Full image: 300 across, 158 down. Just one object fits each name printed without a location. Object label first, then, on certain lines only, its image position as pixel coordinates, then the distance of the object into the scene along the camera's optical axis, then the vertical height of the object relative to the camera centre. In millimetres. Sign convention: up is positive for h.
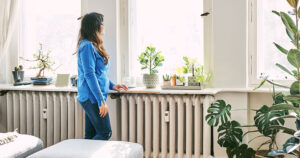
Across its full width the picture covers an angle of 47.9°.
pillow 2299 -389
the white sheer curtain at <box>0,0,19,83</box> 3525 +634
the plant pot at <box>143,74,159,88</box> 3148 +4
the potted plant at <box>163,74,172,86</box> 3119 -6
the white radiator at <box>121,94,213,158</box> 3018 -412
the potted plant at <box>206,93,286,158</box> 2771 -434
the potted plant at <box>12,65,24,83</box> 3555 +77
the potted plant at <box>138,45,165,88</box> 3141 +171
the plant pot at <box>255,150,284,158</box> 2801 -616
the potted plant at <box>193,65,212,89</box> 2994 +28
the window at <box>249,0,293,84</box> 3014 +364
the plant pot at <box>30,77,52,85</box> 3504 +12
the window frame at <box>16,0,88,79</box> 3719 +463
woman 2662 +48
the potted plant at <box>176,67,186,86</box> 3079 +30
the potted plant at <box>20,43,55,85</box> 3510 +162
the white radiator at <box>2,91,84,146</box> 3379 -345
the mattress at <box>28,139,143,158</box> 2066 -442
